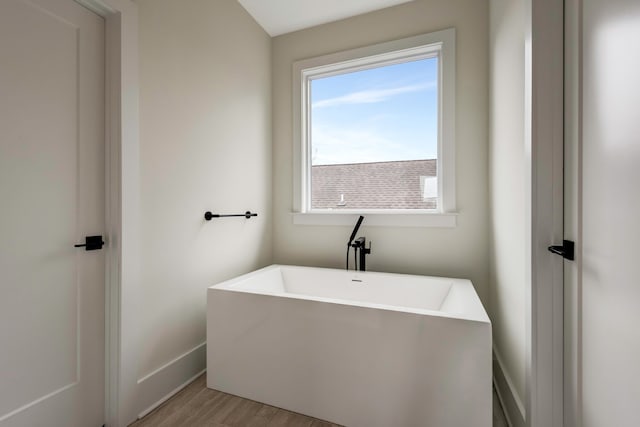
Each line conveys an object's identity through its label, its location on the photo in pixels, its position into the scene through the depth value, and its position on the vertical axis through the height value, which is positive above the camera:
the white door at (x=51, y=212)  1.15 -0.01
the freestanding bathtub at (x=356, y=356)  1.28 -0.72
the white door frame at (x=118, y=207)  1.44 +0.02
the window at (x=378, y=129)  2.28 +0.71
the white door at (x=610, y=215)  0.71 -0.01
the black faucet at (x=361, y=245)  2.28 -0.27
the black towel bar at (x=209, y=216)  2.00 -0.03
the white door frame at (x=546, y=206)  1.10 +0.02
